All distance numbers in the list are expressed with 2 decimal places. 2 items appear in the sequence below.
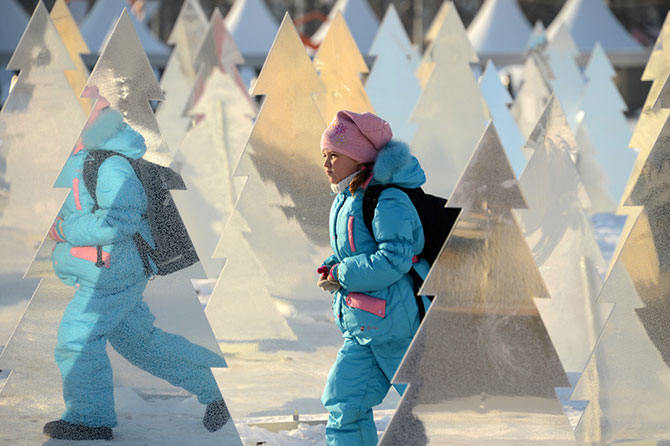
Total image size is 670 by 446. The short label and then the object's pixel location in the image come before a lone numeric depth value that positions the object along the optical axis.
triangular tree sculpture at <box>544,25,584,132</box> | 26.98
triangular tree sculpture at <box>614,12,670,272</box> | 17.80
